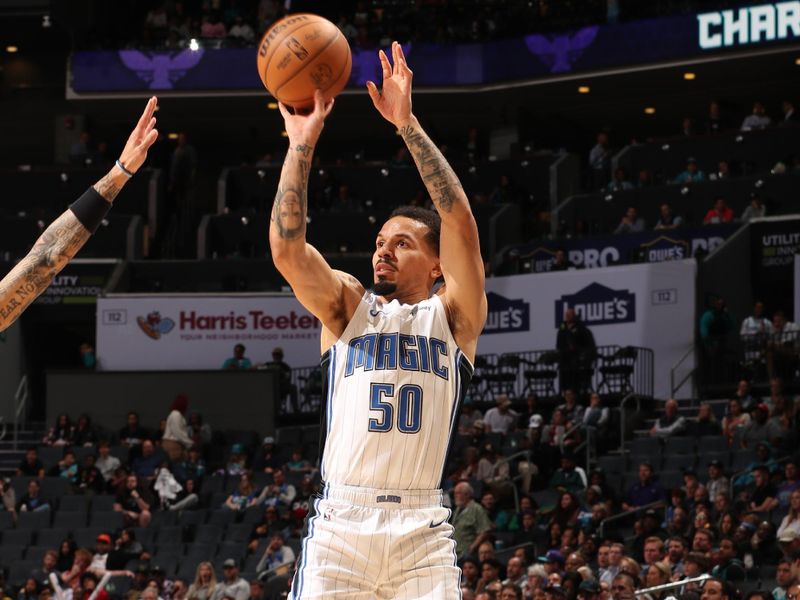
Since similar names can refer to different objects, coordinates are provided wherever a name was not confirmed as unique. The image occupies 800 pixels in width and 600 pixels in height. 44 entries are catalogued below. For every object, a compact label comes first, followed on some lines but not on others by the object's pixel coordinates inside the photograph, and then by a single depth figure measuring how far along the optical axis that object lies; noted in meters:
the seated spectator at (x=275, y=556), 20.44
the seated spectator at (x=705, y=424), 22.00
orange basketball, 6.71
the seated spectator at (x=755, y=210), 28.36
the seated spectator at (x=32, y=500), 24.61
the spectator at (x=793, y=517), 16.25
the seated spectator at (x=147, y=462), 25.45
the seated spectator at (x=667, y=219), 29.20
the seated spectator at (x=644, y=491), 19.50
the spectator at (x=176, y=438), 26.70
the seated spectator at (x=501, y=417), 25.11
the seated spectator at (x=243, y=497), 23.75
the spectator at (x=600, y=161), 33.25
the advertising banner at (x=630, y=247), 28.30
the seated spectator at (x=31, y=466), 26.09
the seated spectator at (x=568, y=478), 21.14
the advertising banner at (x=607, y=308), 27.47
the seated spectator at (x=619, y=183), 31.49
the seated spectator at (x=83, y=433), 27.58
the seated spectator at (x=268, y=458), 25.59
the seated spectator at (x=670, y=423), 22.58
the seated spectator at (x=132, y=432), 27.32
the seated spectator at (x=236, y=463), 25.48
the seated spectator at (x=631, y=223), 29.35
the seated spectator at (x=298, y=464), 24.23
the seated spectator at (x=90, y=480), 24.91
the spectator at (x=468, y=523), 18.84
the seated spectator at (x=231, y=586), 18.92
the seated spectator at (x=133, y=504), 23.53
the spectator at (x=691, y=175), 30.51
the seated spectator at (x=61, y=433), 27.78
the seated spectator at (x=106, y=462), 25.59
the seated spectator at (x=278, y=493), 23.08
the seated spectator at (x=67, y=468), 25.45
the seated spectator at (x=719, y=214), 28.61
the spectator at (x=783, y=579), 14.18
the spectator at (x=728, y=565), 15.31
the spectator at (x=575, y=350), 26.94
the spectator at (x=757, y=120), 32.22
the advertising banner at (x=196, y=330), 30.75
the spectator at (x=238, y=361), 29.89
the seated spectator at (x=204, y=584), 19.22
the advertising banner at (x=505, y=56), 33.31
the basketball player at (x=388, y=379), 6.30
